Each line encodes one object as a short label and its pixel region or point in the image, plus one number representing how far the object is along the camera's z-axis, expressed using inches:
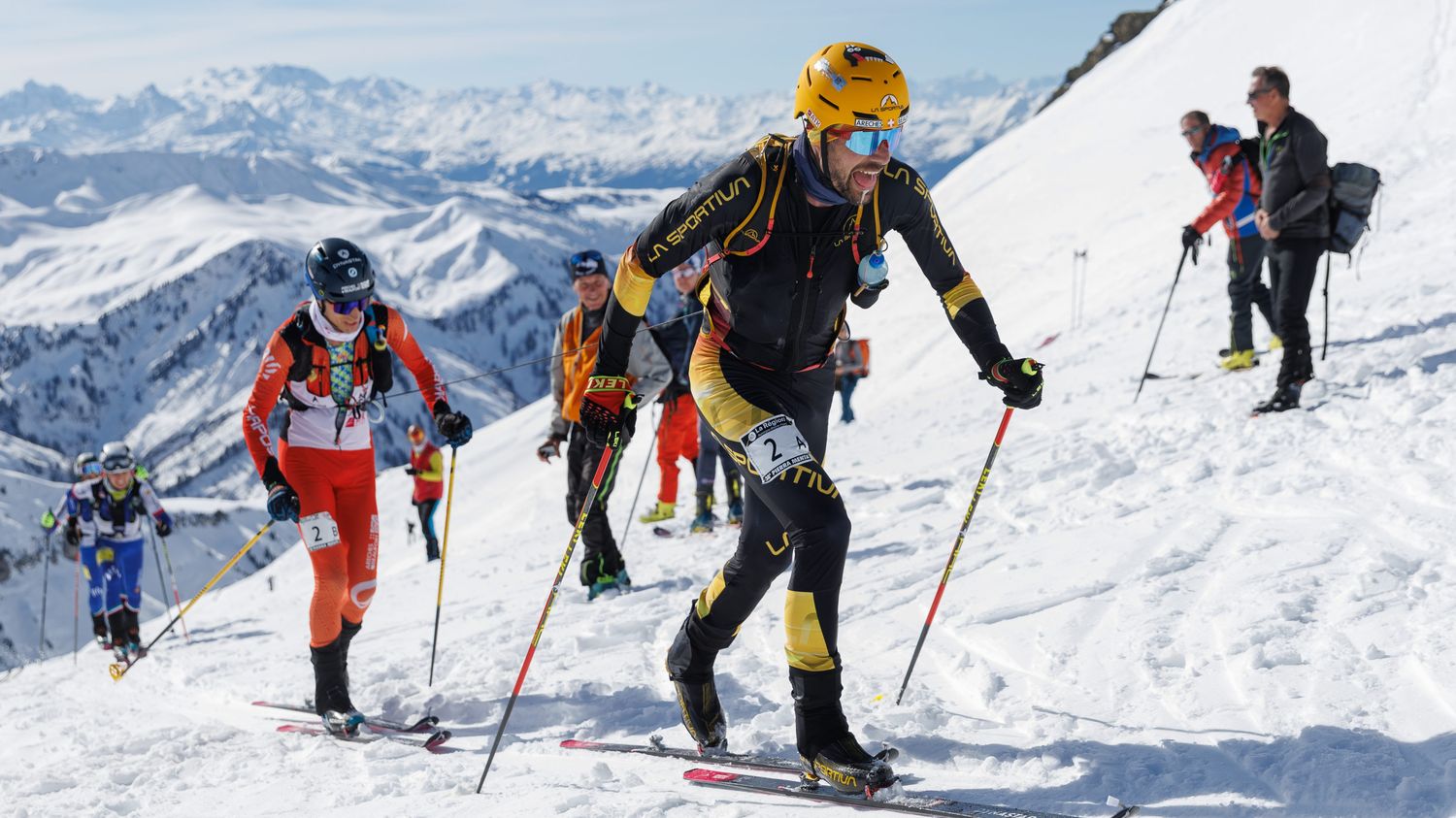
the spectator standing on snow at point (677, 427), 442.9
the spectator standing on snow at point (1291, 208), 348.5
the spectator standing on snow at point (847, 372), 749.9
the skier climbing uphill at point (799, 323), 172.7
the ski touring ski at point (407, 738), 232.8
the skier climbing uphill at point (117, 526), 533.3
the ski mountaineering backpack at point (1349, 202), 367.2
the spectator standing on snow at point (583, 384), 351.9
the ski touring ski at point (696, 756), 189.0
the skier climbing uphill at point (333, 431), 255.1
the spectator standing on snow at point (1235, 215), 419.2
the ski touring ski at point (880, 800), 156.3
